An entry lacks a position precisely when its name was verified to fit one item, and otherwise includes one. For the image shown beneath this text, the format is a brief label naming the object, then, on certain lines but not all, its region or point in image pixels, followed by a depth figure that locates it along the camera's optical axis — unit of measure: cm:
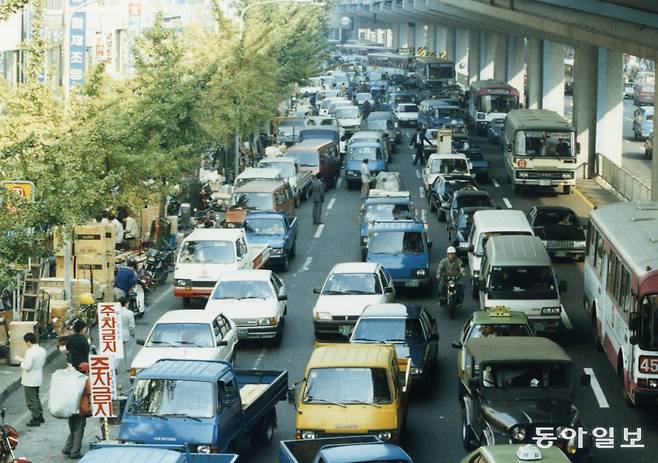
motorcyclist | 3434
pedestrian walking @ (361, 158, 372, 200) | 5419
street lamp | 5709
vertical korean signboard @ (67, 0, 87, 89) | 4775
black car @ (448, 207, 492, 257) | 4091
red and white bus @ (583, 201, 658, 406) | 2372
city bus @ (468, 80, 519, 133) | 7650
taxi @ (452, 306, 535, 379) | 2630
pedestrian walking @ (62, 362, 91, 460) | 2214
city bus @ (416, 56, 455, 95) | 10749
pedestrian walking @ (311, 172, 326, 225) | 4969
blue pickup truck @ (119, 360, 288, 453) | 2044
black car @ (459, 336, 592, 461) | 2028
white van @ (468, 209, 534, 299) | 3638
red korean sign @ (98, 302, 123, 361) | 2248
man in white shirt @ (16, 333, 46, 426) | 2386
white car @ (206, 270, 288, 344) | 3066
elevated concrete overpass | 4516
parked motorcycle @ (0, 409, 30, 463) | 2045
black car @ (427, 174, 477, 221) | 4953
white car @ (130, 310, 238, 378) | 2620
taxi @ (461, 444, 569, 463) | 1542
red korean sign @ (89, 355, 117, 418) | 2088
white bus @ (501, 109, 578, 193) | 5350
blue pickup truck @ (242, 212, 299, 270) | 4056
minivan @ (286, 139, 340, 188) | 5850
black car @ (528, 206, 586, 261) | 4088
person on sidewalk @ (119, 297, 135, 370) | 2767
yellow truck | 2145
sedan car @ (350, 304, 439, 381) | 2647
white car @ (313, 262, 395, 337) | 3092
